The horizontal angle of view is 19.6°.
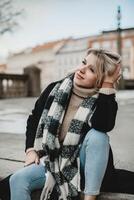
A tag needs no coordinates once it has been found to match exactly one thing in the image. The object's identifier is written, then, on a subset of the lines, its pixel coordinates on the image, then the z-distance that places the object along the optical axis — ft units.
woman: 7.43
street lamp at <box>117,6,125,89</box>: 72.49
